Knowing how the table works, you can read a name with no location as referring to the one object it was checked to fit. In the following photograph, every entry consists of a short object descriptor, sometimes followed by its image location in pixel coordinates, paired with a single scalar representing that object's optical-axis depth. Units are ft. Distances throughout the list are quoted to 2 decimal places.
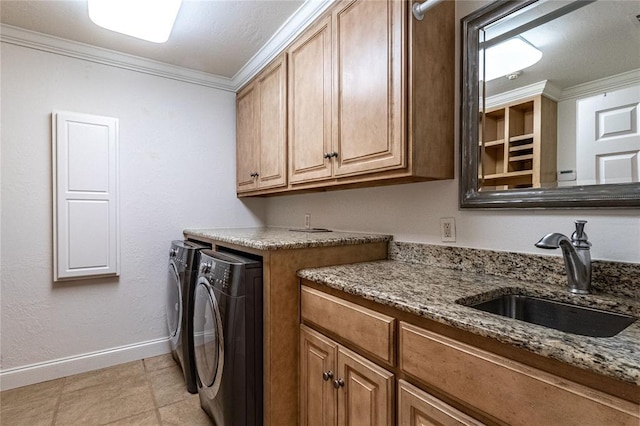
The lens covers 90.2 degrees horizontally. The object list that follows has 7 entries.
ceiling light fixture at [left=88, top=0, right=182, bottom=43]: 5.21
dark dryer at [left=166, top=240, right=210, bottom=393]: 6.47
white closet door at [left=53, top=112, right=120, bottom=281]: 7.10
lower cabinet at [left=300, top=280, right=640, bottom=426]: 2.06
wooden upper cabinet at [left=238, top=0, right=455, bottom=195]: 4.25
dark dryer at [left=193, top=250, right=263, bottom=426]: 4.62
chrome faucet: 3.15
